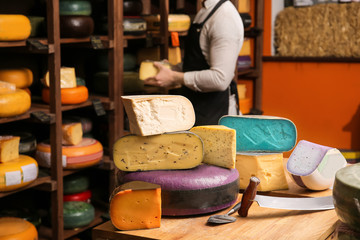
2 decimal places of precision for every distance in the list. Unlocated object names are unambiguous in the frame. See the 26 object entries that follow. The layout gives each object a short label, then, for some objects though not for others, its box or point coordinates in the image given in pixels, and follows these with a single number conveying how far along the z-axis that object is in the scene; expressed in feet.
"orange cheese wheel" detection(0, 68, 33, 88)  8.91
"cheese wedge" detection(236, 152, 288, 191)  5.46
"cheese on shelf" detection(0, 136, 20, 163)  8.23
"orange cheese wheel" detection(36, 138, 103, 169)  9.49
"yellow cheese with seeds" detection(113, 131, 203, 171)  4.89
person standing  8.23
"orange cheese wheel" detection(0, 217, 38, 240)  7.89
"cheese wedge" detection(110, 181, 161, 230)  4.39
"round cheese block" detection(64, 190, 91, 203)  10.41
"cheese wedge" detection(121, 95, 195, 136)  4.85
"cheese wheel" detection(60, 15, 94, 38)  9.30
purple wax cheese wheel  4.64
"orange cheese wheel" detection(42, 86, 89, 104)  9.43
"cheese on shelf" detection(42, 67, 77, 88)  9.57
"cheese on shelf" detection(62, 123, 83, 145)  9.78
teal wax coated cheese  5.55
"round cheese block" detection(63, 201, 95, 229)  9.87
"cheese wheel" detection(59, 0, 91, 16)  9.60
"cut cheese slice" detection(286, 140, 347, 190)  5.22
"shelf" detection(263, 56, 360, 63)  14.99
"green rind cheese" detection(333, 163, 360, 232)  3.32
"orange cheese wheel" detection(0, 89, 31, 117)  8.14
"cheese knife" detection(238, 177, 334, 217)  4.67
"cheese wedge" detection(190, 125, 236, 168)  5.01
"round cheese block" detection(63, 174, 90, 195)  10.35
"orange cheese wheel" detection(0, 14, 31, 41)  8.07
